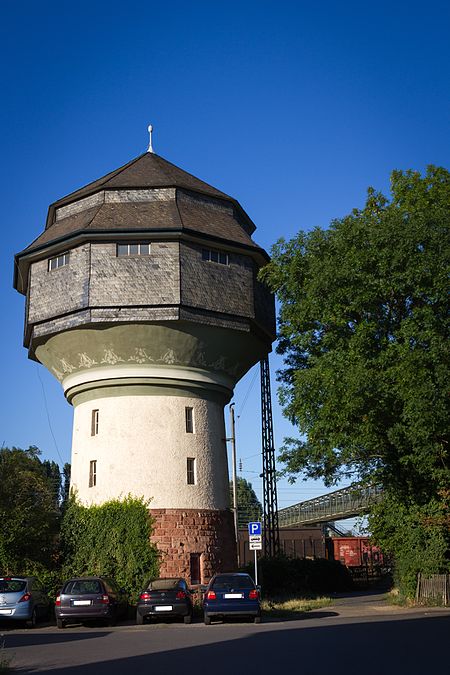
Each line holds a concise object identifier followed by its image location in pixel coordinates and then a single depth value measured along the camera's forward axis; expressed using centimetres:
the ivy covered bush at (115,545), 2689
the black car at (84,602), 2081
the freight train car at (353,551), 5541
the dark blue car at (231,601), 1983
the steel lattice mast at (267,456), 3300
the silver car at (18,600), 2134
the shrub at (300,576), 3266
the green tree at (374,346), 2338
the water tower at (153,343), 2778
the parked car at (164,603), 2100
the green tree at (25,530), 2673
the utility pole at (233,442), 3447
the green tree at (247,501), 9962
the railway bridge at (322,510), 5694
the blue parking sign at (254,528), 2423
